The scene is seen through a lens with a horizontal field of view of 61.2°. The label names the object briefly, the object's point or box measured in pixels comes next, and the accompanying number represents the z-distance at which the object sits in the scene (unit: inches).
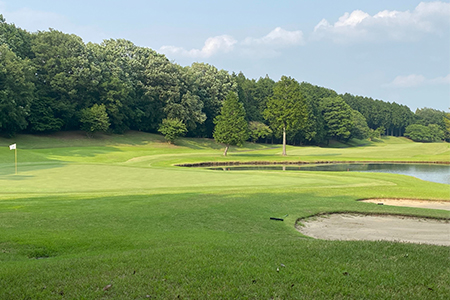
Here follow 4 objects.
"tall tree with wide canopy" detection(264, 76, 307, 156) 2395.4
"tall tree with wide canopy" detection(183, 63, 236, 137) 3506.9
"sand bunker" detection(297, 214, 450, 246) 418.6
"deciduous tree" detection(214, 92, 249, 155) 2253.9
